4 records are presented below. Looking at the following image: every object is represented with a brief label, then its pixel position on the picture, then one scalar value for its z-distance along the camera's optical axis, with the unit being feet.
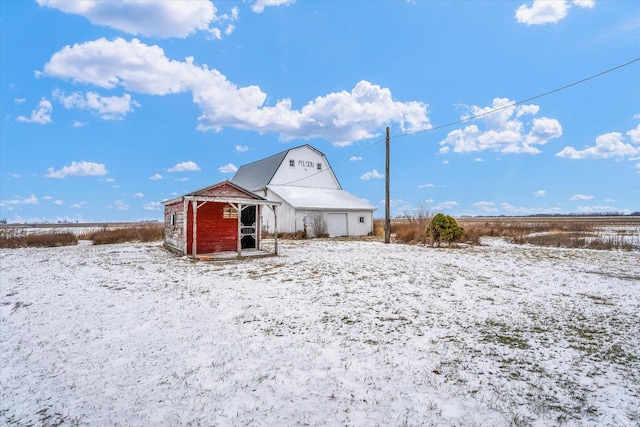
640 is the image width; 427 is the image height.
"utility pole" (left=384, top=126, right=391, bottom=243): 71.97
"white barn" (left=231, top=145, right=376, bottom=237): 88.89
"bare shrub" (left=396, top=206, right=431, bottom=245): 71.05
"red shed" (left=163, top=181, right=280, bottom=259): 49.08
